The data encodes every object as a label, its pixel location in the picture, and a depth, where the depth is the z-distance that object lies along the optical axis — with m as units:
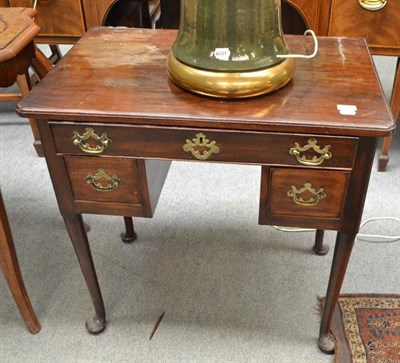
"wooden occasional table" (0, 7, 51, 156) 1.01
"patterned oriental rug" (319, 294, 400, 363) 1.18
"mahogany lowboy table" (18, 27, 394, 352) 0.84
